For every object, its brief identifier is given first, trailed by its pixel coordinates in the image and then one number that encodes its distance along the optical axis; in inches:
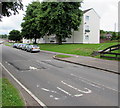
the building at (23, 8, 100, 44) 1621.6
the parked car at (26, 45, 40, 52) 1062.4
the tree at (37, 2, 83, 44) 1254.9
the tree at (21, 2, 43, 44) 1776.3
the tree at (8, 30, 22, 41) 3961.6
